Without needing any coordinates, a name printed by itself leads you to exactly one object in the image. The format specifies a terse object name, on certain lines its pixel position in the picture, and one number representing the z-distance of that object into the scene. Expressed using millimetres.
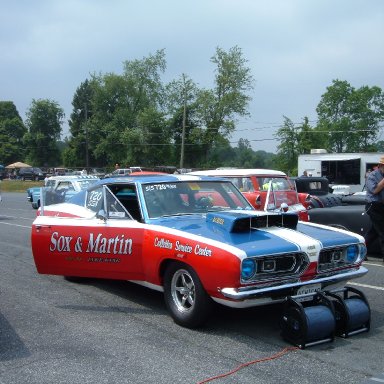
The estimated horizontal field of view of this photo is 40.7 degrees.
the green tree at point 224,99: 55781
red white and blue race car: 4703
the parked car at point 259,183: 11906
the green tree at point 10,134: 94000
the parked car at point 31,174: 61425
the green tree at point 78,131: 76125
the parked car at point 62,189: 7366
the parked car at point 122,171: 38119
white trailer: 27562
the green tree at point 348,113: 75062
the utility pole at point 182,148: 48928
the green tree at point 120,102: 65000
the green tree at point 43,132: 84688
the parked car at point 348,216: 9500
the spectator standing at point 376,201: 8648
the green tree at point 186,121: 55844
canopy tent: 72938
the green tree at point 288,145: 58031
